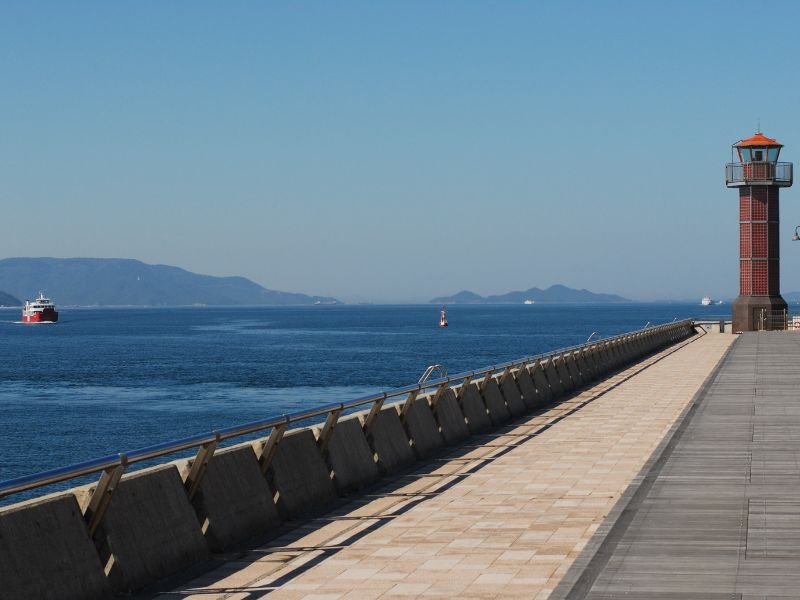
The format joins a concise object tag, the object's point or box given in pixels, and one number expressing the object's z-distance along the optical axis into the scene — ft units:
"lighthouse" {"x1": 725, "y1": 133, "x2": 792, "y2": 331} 264.11
